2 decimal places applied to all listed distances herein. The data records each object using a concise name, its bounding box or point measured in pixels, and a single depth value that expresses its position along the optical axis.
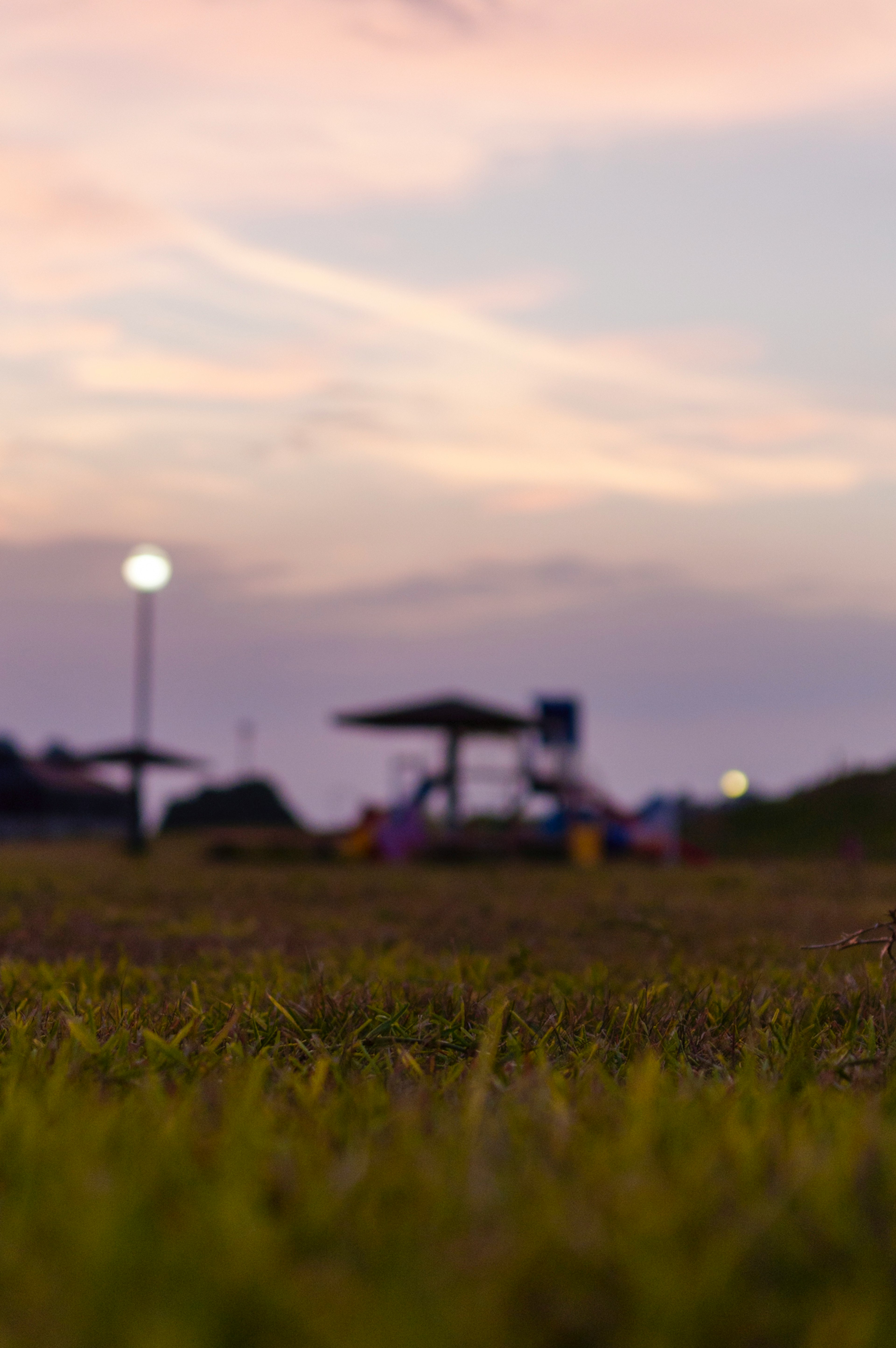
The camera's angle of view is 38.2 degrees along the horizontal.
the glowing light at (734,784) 37.91
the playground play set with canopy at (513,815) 28.73
